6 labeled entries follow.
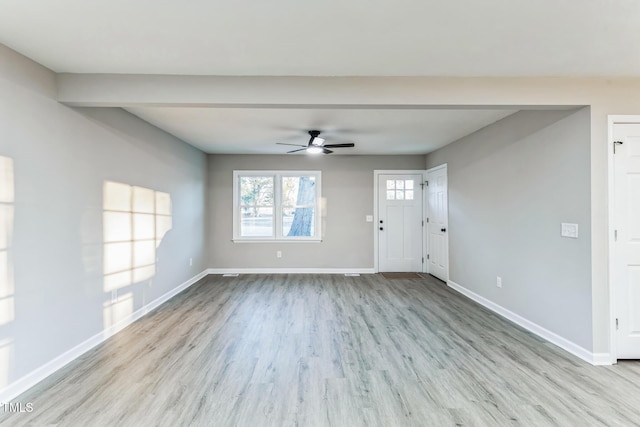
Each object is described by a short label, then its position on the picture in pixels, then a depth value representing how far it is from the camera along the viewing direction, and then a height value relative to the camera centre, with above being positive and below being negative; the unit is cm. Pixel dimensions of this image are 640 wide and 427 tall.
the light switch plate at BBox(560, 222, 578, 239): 278 -17
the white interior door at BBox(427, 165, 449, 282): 545 -20
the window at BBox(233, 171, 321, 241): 629 +15
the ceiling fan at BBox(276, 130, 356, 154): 424 +100
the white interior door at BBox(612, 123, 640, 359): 262 -17
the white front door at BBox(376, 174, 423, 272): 630 -18
